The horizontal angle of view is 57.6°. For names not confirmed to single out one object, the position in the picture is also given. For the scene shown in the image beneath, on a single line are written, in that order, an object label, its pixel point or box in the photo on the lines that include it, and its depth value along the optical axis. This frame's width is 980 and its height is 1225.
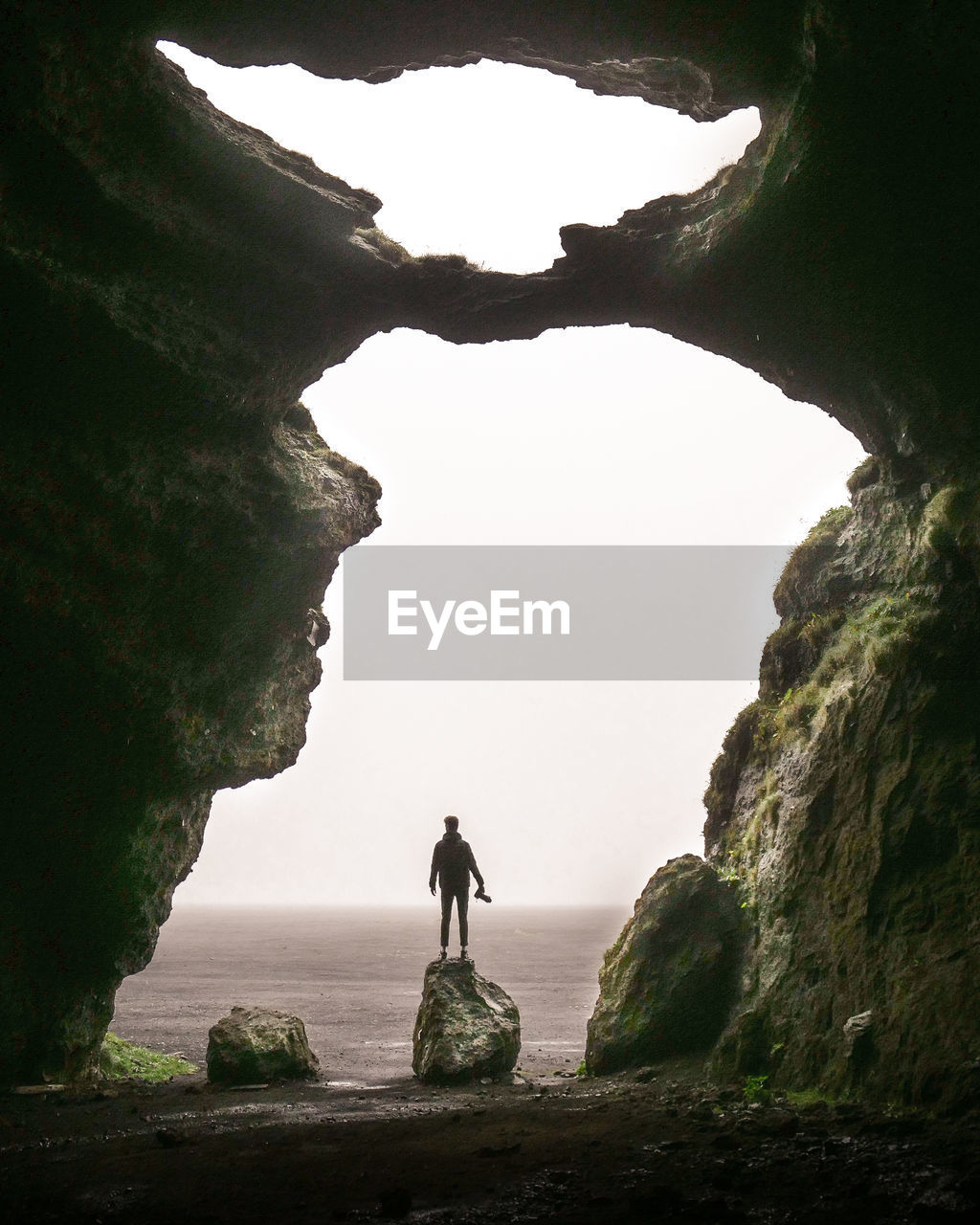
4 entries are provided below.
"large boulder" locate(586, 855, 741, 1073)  12.63
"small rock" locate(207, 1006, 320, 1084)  13.27
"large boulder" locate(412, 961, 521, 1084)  13.32
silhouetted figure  16.00
